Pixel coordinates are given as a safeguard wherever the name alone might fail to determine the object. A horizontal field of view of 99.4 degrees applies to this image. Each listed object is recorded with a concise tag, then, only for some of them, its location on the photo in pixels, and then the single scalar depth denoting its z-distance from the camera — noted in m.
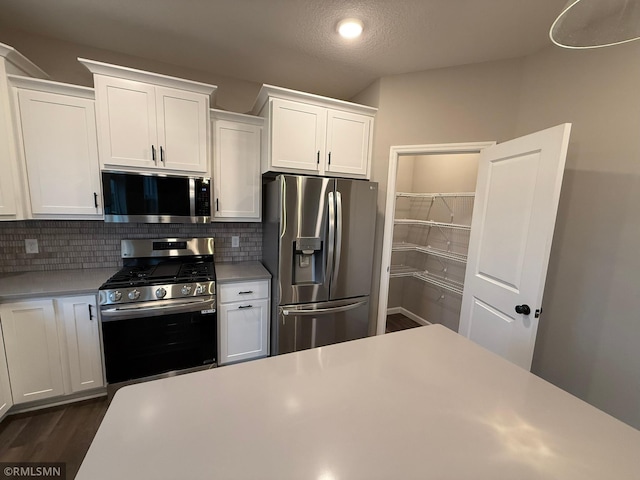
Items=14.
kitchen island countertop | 0.60
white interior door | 1.52
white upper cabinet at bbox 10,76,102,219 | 1.80
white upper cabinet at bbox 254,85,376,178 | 2.14
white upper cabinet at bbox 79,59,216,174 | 1.87
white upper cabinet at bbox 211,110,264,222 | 2.30
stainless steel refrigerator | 2.10
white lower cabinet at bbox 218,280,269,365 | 2.20
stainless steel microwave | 1.96
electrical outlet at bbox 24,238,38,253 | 2.07
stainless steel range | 1.85
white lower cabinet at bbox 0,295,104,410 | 1.70
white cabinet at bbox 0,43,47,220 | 1.67
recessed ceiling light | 1.72
